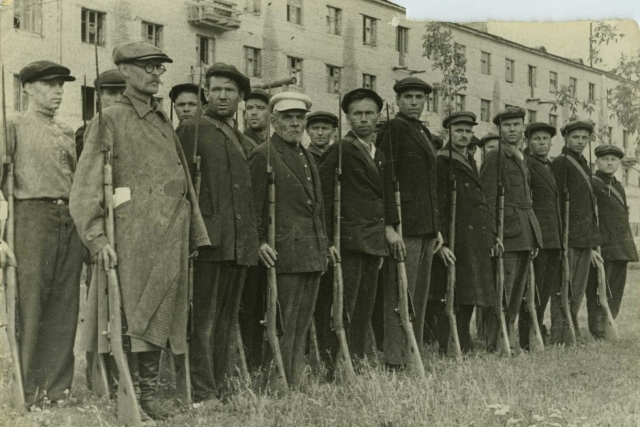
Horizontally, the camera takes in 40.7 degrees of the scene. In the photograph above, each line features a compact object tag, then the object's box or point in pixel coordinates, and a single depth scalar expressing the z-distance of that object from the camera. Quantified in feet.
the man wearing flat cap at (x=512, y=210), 28.07
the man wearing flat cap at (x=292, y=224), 21.02
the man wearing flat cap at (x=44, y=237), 19.01
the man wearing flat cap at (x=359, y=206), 23.09
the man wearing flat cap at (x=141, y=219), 16.99
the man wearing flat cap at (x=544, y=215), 29.48
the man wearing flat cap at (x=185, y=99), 23.67
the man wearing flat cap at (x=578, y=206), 31.07
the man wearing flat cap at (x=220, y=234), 19.33
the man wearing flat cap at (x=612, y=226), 32.86
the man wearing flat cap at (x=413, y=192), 24.30
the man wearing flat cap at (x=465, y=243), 26.89
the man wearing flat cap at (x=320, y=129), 25.67
